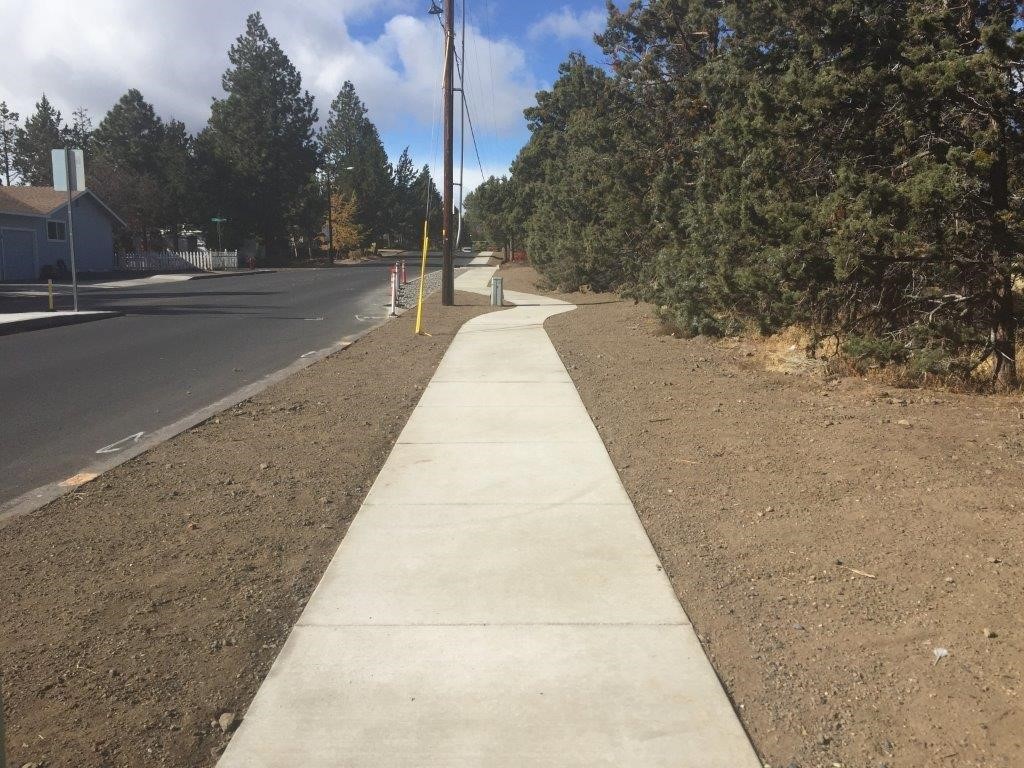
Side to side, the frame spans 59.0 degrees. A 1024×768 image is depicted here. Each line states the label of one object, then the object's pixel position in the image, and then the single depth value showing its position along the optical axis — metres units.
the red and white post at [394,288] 22.28
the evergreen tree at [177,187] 62.81
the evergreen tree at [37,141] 105.69
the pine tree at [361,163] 102.12
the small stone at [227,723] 3.43
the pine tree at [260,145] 66.88
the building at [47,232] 40.88
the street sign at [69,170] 20.69
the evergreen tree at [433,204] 133.18
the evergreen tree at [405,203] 123.38
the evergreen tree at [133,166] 61.94
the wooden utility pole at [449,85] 22.89
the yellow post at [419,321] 16.89
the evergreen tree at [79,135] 105.00
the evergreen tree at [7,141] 109.56
